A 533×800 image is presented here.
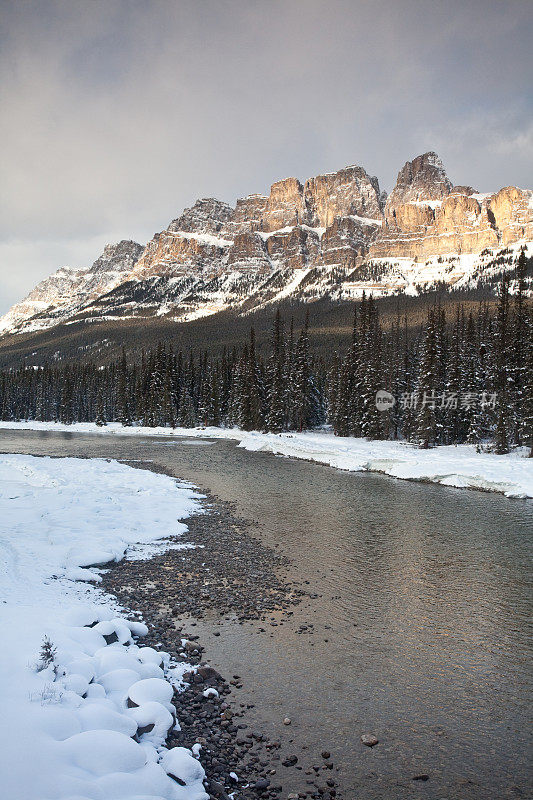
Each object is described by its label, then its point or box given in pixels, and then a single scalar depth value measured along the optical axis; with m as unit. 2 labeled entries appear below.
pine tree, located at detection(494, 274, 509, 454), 39.81
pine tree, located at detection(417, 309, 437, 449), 47.31
